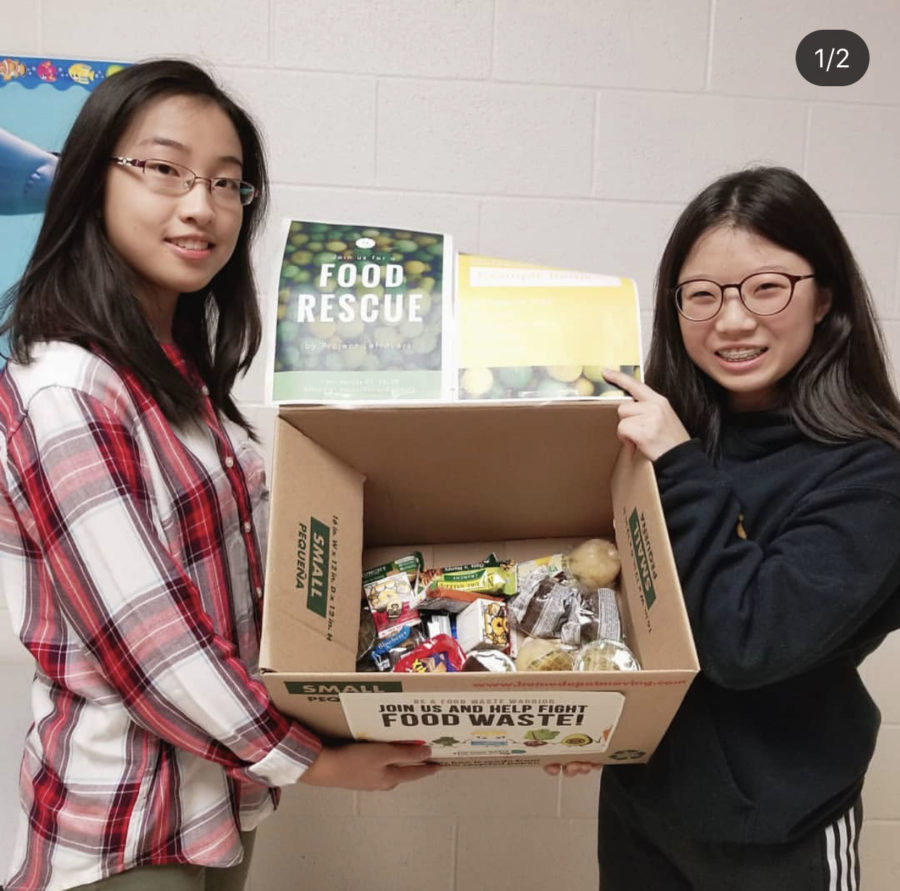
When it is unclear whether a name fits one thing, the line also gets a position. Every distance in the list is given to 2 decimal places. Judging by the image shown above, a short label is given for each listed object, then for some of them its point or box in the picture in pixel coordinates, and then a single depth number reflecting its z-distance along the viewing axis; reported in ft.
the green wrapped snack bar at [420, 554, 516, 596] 3.42
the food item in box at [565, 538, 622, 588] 3.38
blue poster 4.54
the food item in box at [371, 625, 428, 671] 3.12
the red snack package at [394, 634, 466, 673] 2.88
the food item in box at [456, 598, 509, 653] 3.14
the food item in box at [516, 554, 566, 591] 3.47
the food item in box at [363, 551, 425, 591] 3.46
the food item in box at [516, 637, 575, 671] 2.87
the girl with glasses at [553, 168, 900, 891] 2.40
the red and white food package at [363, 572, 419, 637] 3.24
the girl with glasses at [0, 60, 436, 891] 2.28
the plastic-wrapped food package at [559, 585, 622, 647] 3.10
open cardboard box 2.25
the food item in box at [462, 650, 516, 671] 2.76
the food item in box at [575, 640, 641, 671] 2.76
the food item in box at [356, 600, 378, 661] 3.23
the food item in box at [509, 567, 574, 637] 3.17
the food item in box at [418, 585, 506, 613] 3.31
